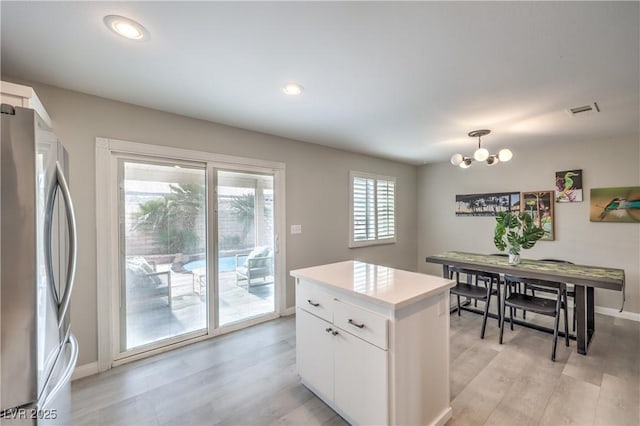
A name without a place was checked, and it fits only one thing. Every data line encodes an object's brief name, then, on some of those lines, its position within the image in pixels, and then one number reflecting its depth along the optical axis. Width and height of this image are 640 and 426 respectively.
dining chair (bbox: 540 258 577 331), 2.83
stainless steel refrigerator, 0.99
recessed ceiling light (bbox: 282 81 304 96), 2.19
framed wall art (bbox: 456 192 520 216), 4.54
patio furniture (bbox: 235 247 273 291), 3.36
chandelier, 3.03
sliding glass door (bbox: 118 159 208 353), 2.61
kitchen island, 1.49
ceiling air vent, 2.57
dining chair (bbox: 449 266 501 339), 3.10
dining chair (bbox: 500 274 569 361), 2.65
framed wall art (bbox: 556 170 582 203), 3.92
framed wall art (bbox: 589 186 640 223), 3.54
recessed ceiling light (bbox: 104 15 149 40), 1.44
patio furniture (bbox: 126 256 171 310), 2.63
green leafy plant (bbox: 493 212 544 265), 3.05
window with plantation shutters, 4.67
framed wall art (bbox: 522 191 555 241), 4.17
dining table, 2.58
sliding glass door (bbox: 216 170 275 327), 3.19
